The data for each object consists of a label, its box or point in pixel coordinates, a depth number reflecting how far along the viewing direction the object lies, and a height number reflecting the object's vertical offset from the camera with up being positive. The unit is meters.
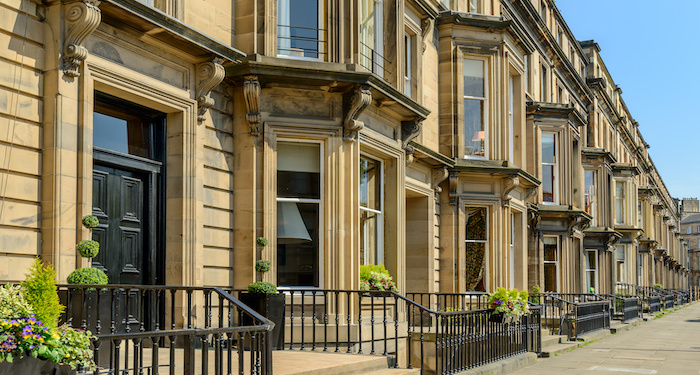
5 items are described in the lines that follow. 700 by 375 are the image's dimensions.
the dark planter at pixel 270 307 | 10.03 -0.96
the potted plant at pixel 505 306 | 12.92 -1.24
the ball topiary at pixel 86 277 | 7.43 -0.42
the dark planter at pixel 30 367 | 4.83 -0.85
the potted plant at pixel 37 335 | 4.89 -0.66
